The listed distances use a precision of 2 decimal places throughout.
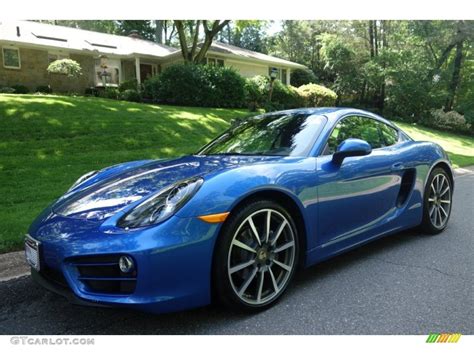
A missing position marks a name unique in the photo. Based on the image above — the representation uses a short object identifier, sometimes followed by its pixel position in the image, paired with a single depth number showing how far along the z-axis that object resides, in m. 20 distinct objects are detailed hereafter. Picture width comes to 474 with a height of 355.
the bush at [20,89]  18.72
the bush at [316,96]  21.16
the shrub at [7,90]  18.00
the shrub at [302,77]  31.45
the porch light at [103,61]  23.86
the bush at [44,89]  20.12
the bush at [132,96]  17.44
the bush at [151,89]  17.02
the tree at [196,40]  19.41
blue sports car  2.30
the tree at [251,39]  44.25
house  21.36
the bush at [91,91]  21.79
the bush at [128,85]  20.20
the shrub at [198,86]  16.39
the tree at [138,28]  45.19
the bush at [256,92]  17.83
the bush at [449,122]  23.09
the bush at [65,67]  20.73
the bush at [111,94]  18.52
